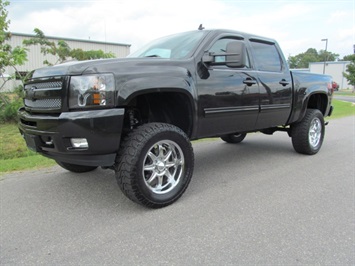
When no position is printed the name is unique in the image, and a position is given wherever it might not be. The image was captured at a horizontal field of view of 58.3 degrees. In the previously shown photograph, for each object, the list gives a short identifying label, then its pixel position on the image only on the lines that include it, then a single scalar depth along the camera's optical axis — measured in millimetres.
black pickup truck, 2951
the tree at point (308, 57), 110875
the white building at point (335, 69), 71244
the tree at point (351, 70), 43156
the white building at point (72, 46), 30562
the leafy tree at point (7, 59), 8805
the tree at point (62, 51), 11971
